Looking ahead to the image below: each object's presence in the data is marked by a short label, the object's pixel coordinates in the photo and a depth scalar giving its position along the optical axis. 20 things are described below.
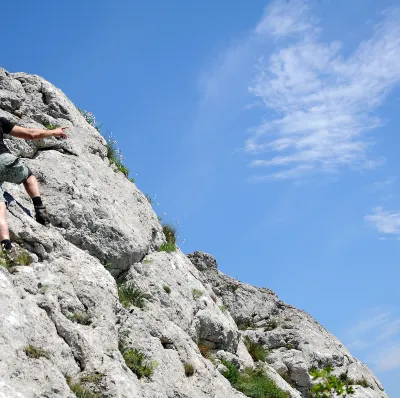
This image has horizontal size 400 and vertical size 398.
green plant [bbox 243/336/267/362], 20.17
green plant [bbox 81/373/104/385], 9.91
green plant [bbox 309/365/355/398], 8.67
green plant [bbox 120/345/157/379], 11.49
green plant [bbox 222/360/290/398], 15.23
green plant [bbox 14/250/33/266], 11.16
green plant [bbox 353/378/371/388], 22.67
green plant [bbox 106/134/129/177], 18.73
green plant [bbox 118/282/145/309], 13.62
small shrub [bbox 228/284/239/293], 24.80
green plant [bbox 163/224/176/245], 18.28
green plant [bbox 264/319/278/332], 23.48
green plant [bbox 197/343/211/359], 15.25
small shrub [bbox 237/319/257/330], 23.60
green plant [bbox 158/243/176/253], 17.08
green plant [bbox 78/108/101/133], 19.95
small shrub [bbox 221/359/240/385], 15.28
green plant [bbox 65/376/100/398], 9.47
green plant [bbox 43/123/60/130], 16.64
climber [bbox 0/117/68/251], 12.45
